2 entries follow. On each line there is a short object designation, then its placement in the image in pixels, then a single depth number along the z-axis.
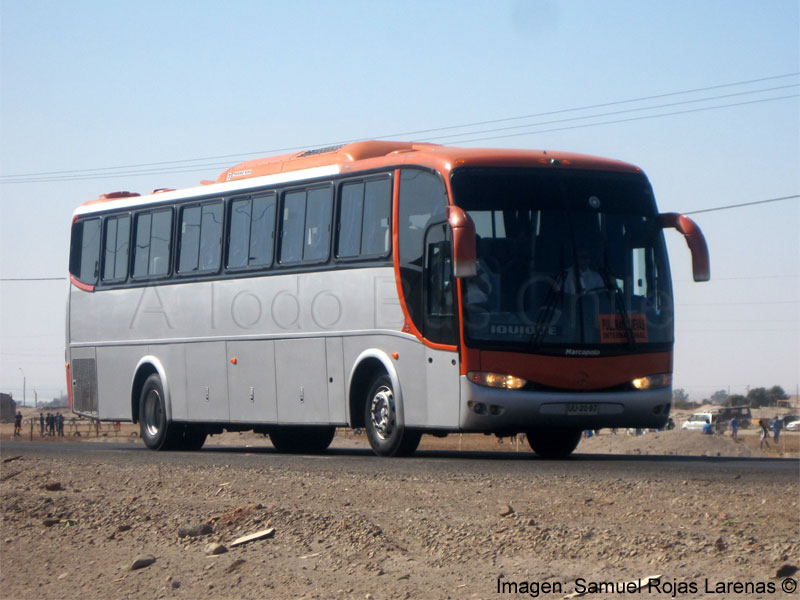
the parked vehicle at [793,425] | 109.72
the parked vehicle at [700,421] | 90.13
